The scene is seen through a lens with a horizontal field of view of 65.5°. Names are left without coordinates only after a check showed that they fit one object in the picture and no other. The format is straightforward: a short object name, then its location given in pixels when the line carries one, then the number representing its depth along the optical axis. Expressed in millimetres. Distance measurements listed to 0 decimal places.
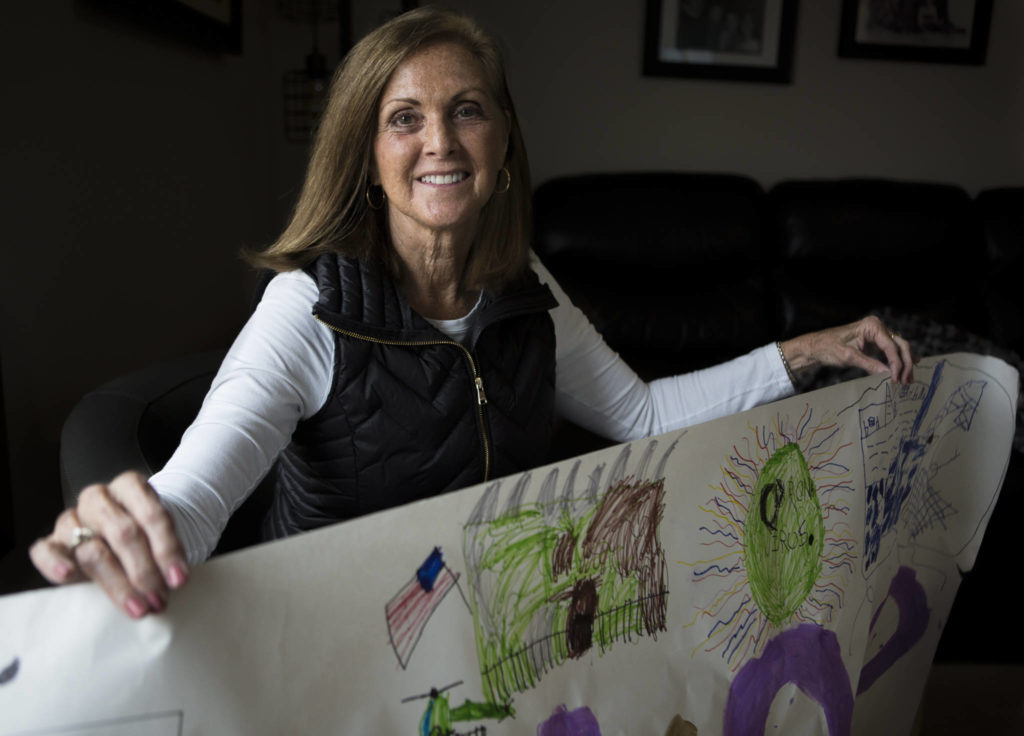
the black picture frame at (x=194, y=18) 1635
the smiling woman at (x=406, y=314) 968
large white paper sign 547
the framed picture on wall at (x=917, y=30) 2855
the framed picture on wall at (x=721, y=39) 2803
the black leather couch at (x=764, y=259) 2525
